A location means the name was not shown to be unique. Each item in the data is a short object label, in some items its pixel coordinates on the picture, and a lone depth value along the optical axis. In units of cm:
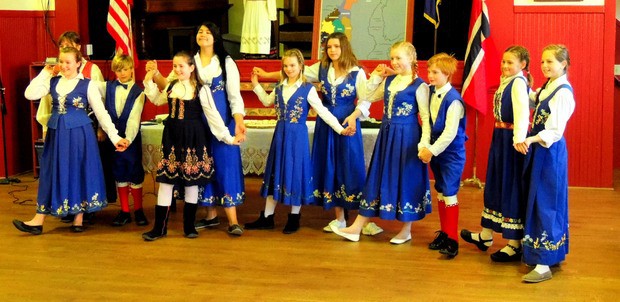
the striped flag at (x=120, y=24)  655
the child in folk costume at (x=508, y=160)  403
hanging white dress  806
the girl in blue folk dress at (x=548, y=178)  381
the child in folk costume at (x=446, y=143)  425
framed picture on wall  732
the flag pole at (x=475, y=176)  680
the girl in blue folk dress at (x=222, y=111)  467
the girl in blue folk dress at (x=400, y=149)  443
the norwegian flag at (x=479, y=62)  654
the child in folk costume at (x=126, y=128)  500
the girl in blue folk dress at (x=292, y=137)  474
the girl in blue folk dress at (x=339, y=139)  475
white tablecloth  517
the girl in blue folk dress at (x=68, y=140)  476
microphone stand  697
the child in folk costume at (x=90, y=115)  503
